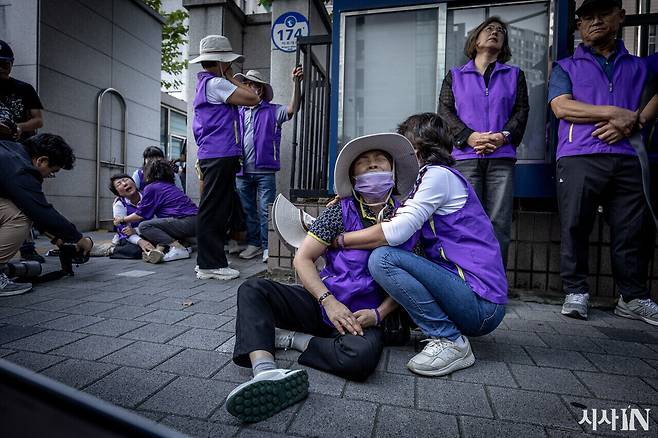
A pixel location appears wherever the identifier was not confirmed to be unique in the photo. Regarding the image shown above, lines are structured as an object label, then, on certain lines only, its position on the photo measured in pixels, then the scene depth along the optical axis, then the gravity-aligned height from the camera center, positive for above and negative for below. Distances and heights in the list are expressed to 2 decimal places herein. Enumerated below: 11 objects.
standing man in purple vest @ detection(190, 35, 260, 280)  3.69 +0.66
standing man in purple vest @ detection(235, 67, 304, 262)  5.10 +0.64
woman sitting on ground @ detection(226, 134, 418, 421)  1.83 -0.47
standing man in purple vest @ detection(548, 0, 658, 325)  2.94 +0.38
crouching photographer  3.30 -0.11
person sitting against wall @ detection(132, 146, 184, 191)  5.98 +0.68
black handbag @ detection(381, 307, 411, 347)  2.24 -0.70
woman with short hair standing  3.13 +0.69
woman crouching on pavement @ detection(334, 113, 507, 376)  1.98 -0.31
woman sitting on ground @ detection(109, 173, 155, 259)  5.28 -0.37
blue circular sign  5.88 +2.57
